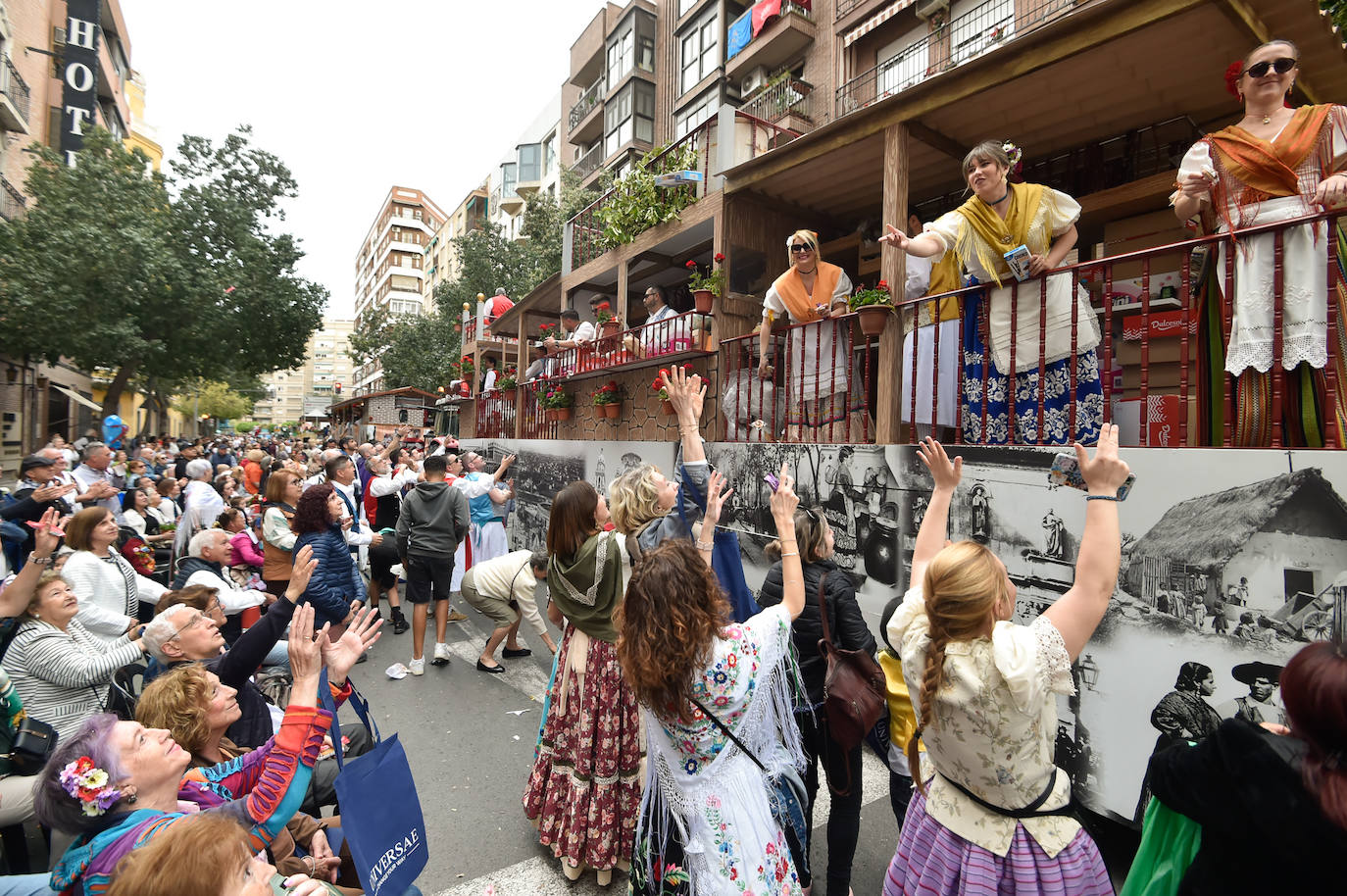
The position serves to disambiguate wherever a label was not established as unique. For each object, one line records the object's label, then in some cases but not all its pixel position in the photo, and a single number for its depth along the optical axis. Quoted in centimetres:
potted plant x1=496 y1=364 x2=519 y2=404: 1233
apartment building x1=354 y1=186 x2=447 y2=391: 6994
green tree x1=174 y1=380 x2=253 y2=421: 6115
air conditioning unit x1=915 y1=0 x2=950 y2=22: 1240
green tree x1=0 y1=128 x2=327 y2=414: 1587
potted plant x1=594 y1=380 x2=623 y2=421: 891
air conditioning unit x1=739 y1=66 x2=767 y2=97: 1789
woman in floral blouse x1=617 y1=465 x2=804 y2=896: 200
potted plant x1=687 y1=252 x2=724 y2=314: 705
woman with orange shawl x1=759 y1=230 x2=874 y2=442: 560
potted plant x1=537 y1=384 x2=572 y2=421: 1028
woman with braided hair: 171
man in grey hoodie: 589
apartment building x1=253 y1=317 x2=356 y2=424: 11388
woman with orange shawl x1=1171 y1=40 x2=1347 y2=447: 303
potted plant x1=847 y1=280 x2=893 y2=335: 495
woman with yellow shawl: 399
